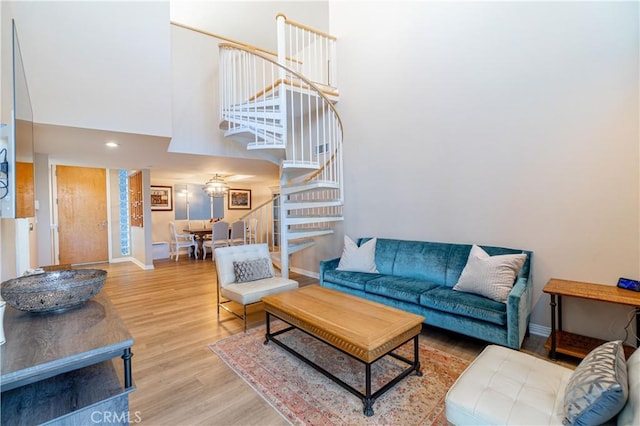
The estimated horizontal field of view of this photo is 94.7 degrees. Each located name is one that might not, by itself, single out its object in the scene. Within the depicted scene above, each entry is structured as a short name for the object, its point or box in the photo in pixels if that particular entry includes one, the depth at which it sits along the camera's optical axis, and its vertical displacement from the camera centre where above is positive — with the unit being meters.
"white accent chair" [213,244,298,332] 2.98 -0.83
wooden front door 6.58 -0.10
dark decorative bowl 1.30 -0.39
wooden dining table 7.48 -0.68
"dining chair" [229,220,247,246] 7.32 -0.63
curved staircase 3.78 +1.21
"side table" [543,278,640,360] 2.07 -0.68
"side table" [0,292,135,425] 1.02 -0.56
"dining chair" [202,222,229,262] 6.93 -0.62
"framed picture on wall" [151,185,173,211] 8.02 +0.31
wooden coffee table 1.81 -0.82
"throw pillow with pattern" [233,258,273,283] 3.31 -0.71
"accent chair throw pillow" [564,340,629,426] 1.05 -0.70
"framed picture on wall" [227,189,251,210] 9.49 +0.30
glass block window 7.34 -0.02
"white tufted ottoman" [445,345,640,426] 1.19 -0.88
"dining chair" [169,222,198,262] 7.30 -0.85
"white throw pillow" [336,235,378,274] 3.69 -0.66
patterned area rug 1.78 -1.26
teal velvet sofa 2.37 -0.83
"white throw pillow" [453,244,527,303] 2.54 -0.62
